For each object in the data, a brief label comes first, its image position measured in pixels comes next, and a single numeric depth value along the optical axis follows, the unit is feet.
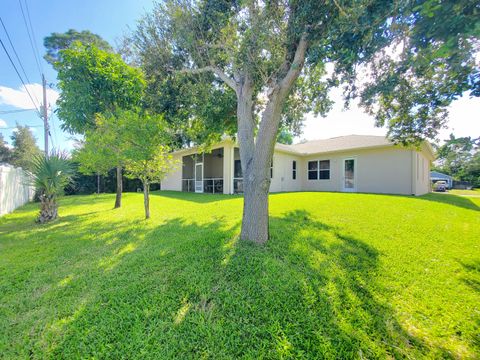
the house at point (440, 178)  116.82
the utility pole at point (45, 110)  43.37
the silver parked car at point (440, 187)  80.28
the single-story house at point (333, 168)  40.45
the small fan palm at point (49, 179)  20.16
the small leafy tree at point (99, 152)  20.33
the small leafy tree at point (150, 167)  20.71
